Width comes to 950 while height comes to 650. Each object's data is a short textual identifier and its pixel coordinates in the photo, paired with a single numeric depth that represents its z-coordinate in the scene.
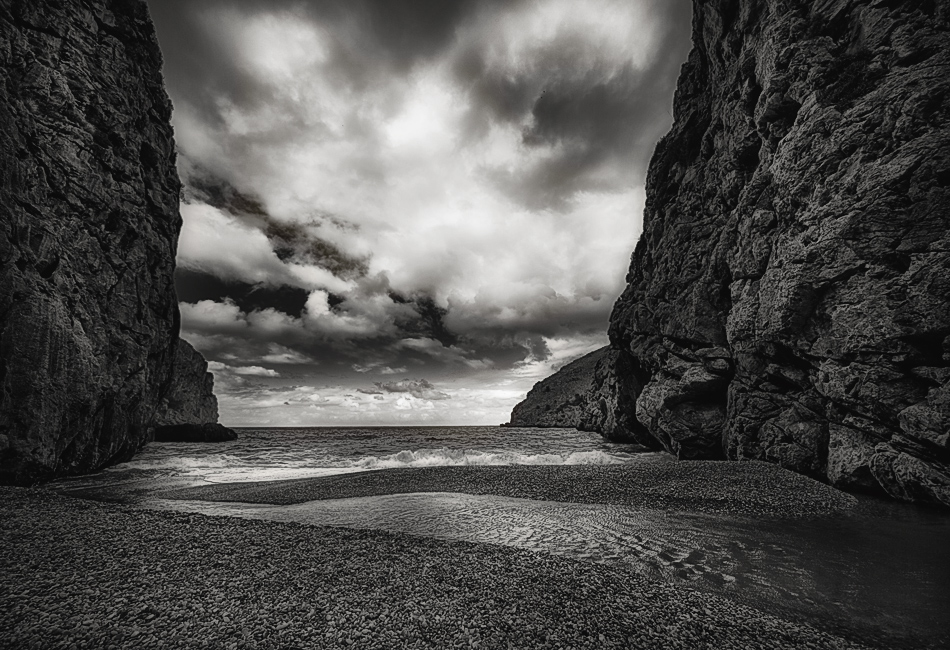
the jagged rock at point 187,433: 59.31
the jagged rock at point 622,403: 42.00
